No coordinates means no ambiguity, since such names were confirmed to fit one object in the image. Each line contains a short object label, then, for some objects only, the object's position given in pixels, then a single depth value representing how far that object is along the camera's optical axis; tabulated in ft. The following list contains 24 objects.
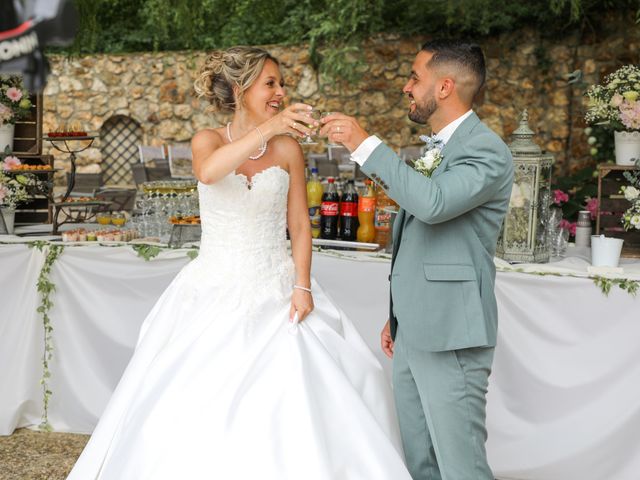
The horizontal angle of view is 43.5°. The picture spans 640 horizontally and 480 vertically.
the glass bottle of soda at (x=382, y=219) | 11.49
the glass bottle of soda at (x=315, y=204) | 11.85
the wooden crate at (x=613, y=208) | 11.52
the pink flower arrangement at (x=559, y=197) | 12.03
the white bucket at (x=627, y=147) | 11.42
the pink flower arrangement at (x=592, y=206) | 12.32
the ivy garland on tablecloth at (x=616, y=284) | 9.93
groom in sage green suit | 6.77
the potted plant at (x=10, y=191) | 12.94
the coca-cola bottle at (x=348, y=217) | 11.49
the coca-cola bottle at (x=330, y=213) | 11.50
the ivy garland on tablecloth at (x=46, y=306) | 11.92
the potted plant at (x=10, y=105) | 13.79
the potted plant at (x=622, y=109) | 11.14
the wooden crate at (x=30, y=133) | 14.37
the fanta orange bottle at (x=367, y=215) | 11.34
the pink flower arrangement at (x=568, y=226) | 11.98
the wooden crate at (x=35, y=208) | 14.28
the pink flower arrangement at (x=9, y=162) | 13.00
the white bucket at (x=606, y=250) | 10.26
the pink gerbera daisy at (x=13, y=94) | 13.79
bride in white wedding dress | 6.95
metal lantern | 10.54
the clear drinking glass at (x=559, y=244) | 11.46
